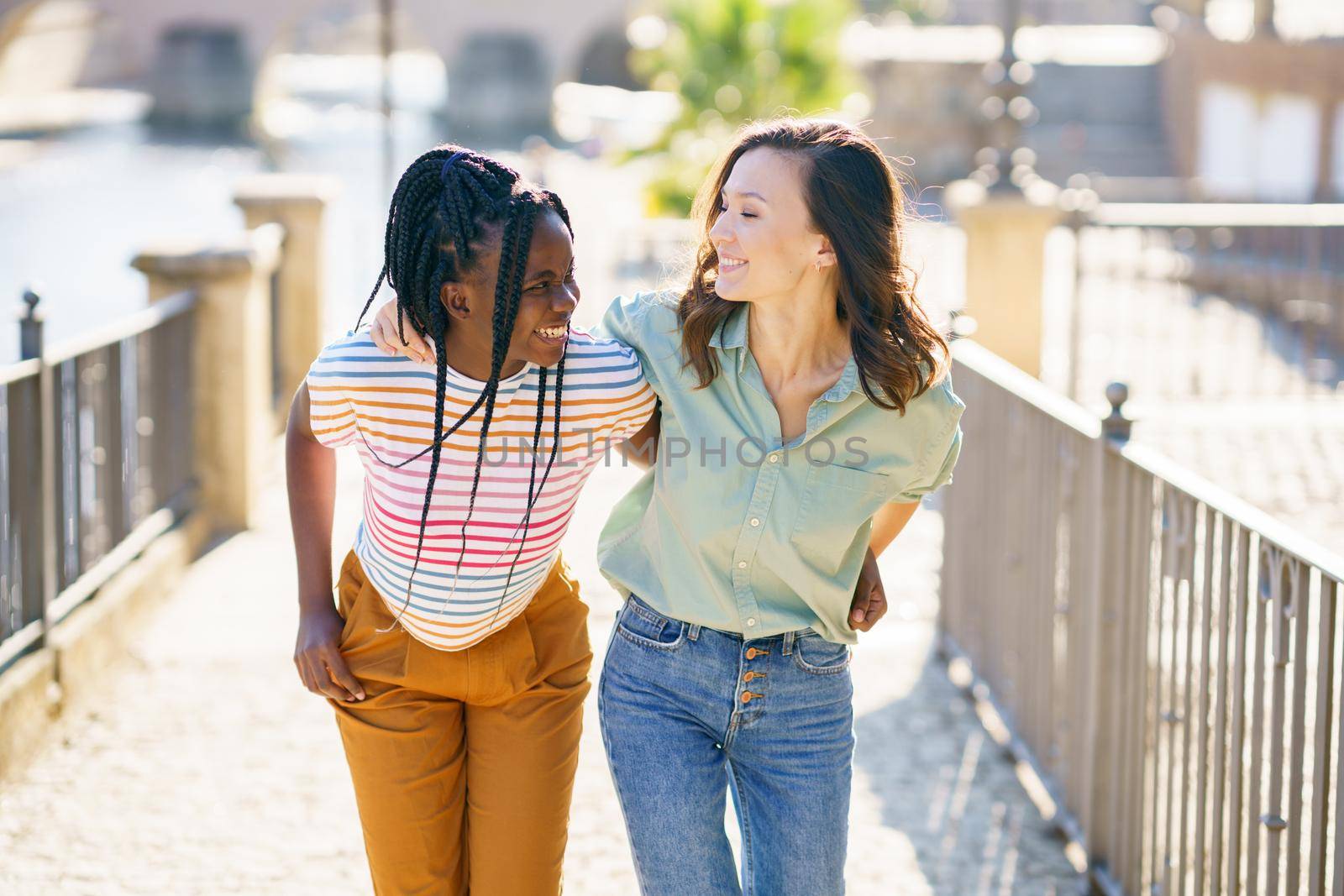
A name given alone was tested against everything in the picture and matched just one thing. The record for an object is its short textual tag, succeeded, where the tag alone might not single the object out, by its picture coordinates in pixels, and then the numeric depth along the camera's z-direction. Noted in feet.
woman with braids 8.27
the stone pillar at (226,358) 22.93
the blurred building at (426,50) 163.32
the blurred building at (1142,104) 61.21
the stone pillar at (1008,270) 32.68
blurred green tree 69.62
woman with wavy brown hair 8.91
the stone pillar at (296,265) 30.37
